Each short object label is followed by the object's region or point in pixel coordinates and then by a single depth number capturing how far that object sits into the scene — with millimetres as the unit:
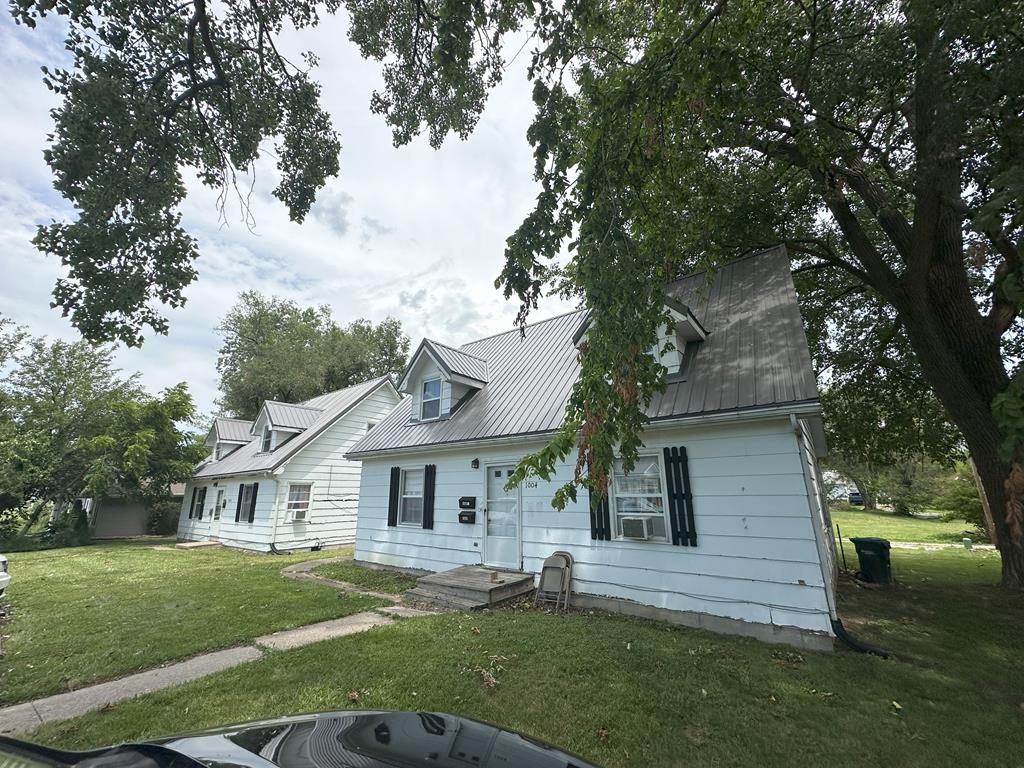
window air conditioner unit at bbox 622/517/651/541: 6977
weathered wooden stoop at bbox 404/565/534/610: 7273
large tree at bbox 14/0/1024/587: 4344
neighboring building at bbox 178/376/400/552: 15578
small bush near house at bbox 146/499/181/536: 24281
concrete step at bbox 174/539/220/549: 17480
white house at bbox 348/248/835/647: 5852
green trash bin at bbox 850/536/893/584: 9211
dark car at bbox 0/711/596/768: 1154
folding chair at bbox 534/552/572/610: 7367
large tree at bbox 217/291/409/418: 28500
